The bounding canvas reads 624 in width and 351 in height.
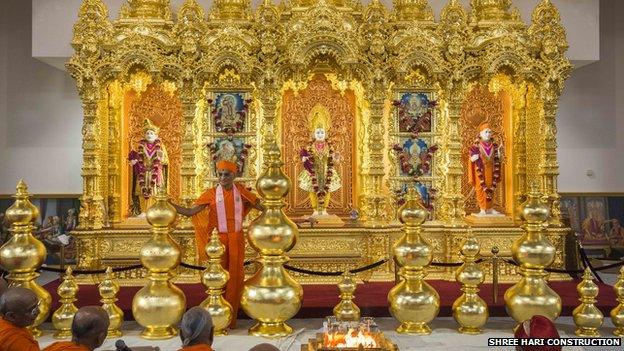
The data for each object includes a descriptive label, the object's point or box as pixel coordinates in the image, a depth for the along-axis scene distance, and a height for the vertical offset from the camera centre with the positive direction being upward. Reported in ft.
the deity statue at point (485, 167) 38.29 +0.50
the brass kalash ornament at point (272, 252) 16.01 -1.82
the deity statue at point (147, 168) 37.35 +0.59
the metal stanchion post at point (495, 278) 24.98 -3.97
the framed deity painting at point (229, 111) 37.45 +3.76
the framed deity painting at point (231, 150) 37.42 +1.57
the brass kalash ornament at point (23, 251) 16.44 -1.76
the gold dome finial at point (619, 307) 17.61 -3.55
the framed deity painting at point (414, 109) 38.01 +3.84
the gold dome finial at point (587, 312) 17.61 -3.73
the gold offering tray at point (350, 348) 13.83 -3.64
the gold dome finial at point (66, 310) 17.43 -3.51
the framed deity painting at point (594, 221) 45.91 -3.19
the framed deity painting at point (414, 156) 38.09 +1.16
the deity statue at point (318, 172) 38.24 +0.30
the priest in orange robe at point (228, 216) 21.90 -1.32
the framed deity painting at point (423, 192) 37.93 -0.90
